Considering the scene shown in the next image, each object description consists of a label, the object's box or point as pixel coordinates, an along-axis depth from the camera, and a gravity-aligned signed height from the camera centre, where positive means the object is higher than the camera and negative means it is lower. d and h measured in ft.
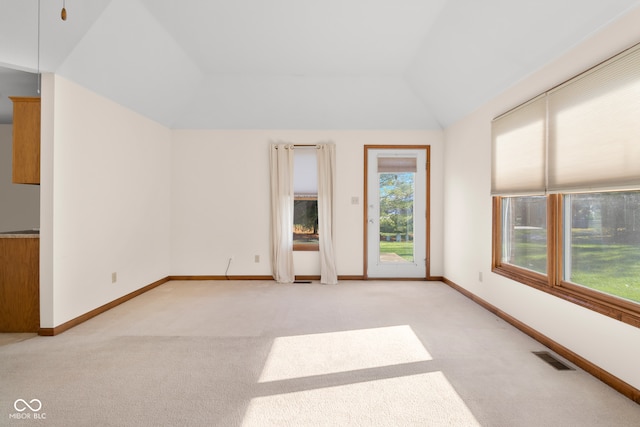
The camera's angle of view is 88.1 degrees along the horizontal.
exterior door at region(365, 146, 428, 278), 17.97 +0.15
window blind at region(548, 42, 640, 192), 6.74 +2.01
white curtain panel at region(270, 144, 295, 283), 17.49 +0.31
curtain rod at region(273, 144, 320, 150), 17.72 +3.74
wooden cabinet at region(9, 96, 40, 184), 10.30 +2.33
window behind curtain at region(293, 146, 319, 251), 17.94 +0.87
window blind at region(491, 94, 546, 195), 9.80 +2.13
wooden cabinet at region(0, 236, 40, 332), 10.32 -2.16
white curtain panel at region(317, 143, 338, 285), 17.54 +1.00
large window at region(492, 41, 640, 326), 7.00 +0.73
